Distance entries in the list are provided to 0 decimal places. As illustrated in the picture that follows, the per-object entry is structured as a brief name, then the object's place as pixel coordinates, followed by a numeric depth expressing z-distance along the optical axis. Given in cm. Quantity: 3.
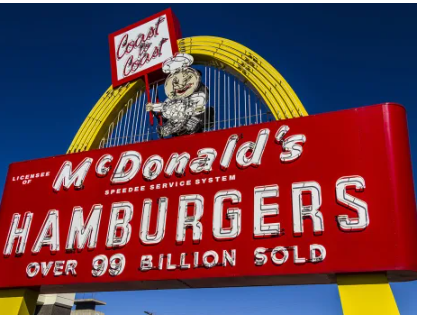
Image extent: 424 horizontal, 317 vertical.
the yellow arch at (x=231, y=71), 1049
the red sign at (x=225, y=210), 782
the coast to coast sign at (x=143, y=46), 1281
